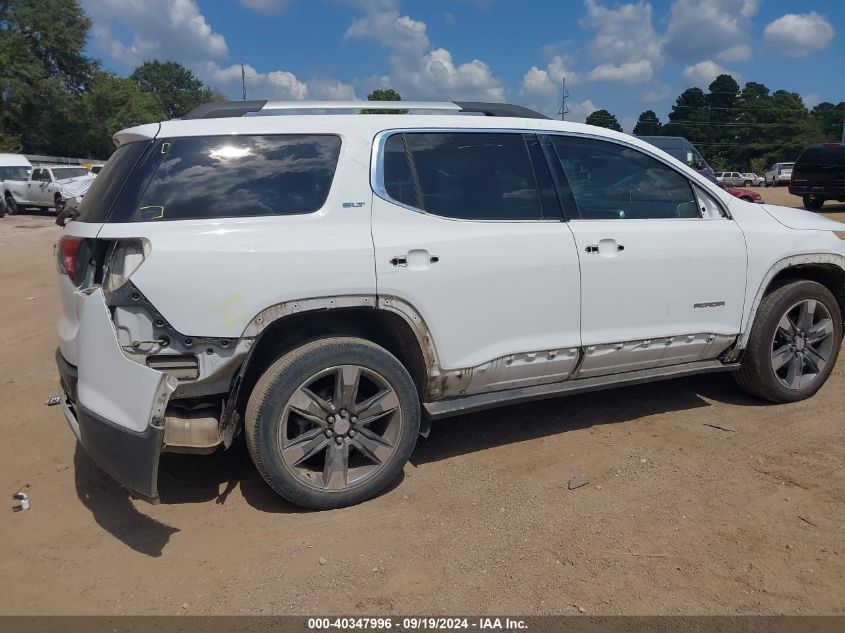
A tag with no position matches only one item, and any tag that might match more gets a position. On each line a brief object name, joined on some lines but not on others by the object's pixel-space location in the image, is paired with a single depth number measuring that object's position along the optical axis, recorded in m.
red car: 12.90
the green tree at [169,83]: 88.00
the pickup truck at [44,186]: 23.42
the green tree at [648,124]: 89.97
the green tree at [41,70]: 41.75
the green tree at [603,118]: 72.29
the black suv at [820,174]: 19.41
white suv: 3.07
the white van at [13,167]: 25.08
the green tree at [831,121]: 79.97
